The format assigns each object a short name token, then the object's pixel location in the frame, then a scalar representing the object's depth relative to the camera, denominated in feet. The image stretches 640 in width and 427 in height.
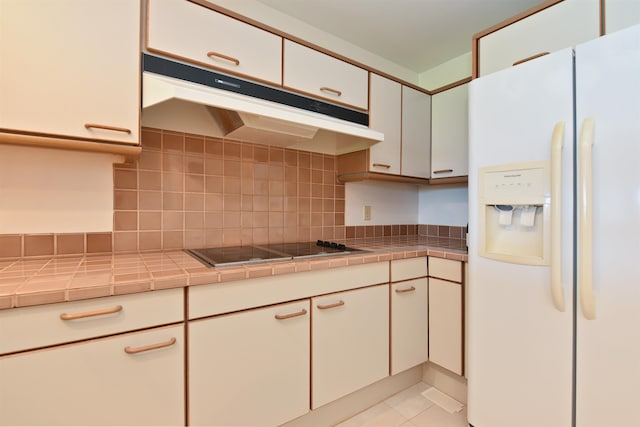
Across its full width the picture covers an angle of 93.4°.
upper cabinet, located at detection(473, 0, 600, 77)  4.48
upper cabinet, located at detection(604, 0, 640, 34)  4.03
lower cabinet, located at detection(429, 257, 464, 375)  5.51
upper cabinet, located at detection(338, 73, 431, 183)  6.52
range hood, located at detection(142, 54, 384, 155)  3.94
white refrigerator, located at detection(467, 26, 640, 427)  3.21
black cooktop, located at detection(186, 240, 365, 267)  4.18
